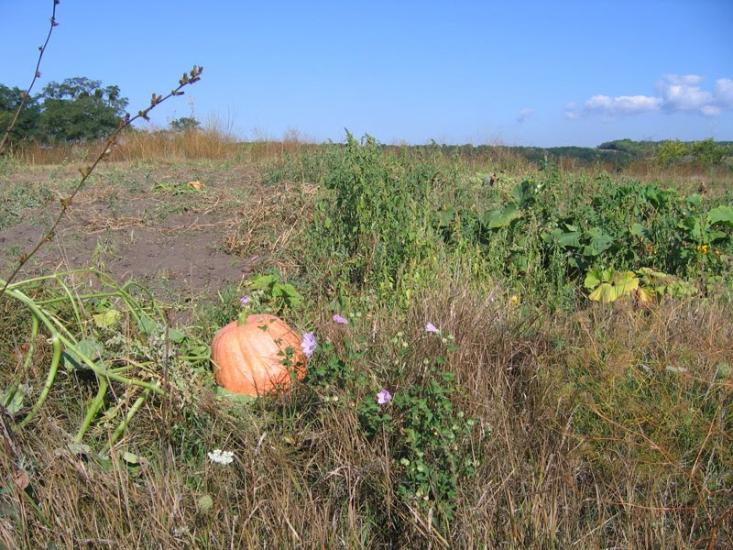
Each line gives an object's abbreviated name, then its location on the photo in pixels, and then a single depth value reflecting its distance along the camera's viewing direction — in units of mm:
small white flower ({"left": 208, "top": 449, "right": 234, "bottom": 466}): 2193
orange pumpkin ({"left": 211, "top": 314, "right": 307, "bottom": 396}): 3094
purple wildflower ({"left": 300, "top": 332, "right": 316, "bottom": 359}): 2602
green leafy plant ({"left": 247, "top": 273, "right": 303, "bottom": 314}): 3711
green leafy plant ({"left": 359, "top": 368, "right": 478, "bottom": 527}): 2098
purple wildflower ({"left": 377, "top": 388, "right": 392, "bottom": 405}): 2309
